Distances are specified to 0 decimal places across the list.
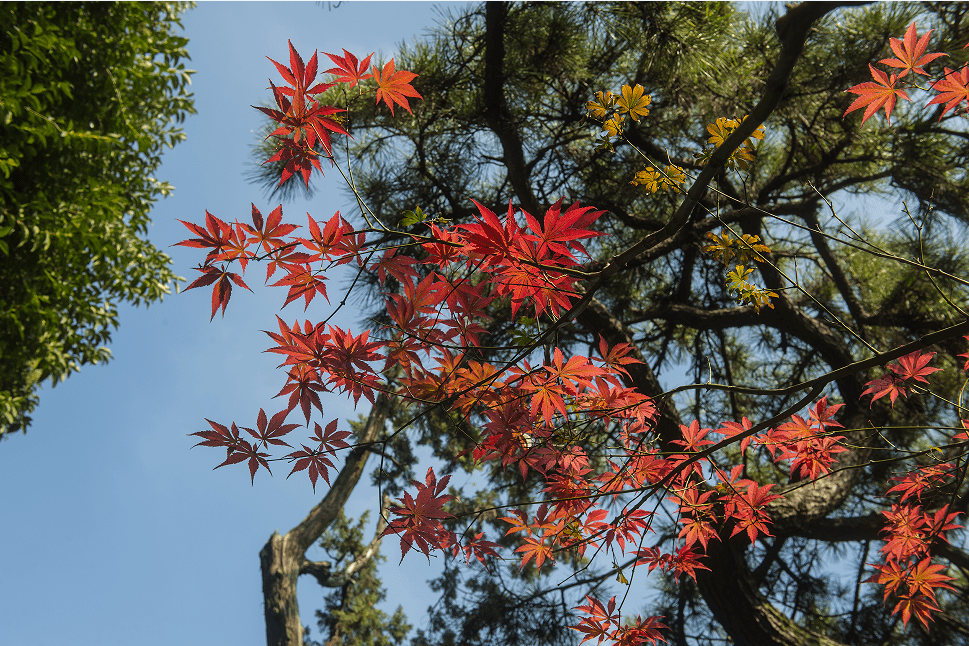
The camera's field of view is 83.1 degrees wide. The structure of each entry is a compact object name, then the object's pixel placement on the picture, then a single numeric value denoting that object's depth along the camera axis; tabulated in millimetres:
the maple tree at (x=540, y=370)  738
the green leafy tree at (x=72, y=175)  2533
